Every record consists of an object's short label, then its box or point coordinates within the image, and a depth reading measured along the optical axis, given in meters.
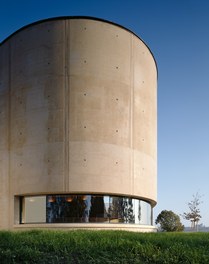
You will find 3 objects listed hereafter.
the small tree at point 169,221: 40.50
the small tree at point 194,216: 45.59
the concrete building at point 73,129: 20.55
